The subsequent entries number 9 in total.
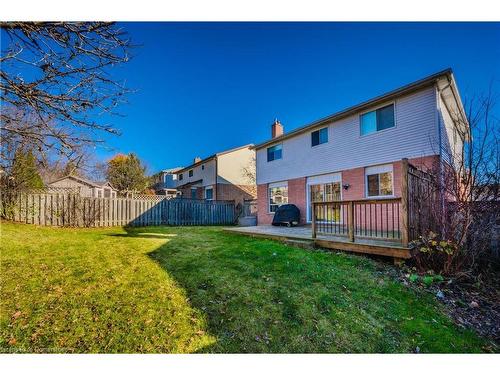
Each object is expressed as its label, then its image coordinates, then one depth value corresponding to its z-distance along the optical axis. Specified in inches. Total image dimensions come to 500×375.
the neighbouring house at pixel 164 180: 1310.3
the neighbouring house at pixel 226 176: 840.3
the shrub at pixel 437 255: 183.8
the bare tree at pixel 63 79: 116.2
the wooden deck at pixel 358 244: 196.5
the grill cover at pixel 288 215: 463.5
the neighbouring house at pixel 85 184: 910.4
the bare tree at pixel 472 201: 188.5
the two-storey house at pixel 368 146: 311.0
